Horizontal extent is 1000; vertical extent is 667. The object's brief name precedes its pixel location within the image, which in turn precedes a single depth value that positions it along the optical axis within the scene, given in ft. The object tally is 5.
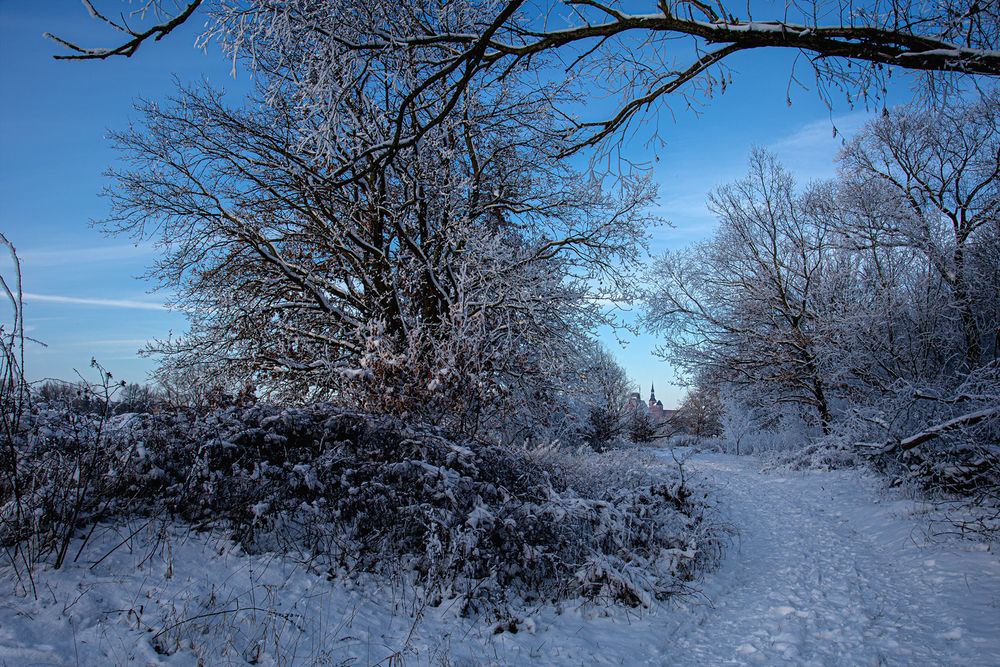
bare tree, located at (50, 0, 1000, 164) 12.93
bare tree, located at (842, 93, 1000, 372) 38.52
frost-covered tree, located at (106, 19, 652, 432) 33.91
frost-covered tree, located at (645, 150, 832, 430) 55.11
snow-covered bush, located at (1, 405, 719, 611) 14.47
